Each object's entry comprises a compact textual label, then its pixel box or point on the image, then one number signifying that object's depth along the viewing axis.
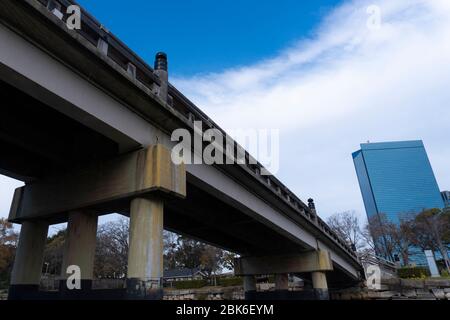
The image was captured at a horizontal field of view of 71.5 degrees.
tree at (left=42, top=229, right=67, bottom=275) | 50.25
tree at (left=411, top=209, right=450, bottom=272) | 54.59
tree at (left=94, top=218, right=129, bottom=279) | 53.50
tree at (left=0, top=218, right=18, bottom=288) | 44.95
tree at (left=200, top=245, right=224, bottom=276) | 57.78
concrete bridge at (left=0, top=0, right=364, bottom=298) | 5.61
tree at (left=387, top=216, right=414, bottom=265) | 58.72
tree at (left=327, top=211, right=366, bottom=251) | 70.94
